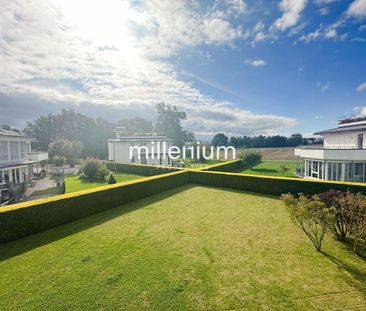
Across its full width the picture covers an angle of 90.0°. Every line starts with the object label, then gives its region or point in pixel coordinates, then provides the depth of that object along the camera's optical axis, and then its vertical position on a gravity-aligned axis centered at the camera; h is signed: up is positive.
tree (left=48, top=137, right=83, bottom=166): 37.34 -0.75
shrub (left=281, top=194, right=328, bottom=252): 6.06 -2.24
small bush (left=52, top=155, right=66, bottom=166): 30.87 -2.36
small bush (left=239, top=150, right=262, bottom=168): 36.89 -2.63
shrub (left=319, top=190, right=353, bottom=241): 6.61 -2.33
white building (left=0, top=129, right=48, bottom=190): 17.71 -1.32
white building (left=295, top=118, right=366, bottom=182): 16.73 -1.21
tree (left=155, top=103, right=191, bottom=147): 68.44 +8.84
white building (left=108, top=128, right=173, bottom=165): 35.66 -1.02
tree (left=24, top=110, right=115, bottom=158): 54.41 +5.15
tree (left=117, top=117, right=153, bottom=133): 81.06 +9.73
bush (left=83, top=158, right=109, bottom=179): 24.47 -3.19
